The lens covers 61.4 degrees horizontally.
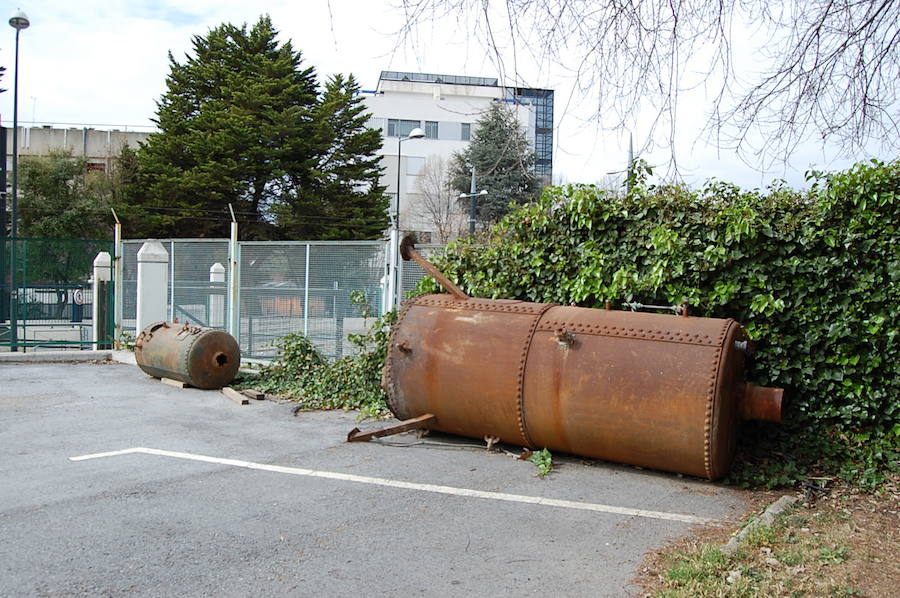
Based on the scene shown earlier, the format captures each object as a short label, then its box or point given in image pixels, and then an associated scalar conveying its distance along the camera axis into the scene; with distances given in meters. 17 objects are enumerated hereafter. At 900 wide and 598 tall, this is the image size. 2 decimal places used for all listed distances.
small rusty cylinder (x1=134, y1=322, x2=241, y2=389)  10.66
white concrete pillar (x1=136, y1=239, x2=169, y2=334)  14.03
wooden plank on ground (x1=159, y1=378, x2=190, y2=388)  10.90
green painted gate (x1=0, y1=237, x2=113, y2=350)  15.39
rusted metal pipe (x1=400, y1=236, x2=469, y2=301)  7.75
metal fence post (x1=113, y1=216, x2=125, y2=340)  15.20
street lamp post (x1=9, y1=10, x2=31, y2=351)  14.91
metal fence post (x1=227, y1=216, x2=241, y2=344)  13.52
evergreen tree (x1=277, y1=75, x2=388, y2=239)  33.06
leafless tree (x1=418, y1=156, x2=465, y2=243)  39.19
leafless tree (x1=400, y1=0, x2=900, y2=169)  5.43
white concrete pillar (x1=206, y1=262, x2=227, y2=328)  14.40
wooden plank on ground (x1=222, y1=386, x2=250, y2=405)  9.95
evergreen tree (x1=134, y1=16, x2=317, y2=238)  32.09
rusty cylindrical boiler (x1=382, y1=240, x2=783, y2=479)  6.02
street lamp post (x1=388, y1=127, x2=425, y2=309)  11.06
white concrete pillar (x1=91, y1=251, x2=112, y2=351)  14.97
